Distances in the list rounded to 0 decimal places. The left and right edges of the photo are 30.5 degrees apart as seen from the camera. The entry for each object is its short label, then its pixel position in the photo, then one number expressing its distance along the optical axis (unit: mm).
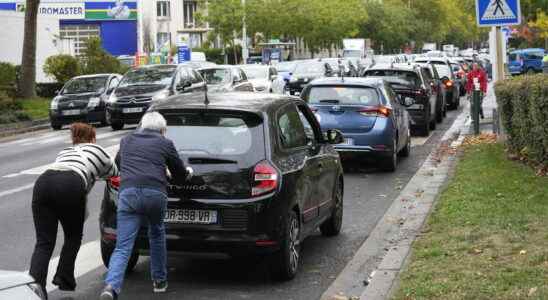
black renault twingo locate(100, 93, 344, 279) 8328
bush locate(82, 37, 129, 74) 43269
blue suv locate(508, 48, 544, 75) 67562
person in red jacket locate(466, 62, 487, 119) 26562
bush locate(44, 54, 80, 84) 40875
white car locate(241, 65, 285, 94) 36031
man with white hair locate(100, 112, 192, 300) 7641
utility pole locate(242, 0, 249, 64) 67812
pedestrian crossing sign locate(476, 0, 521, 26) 17156
